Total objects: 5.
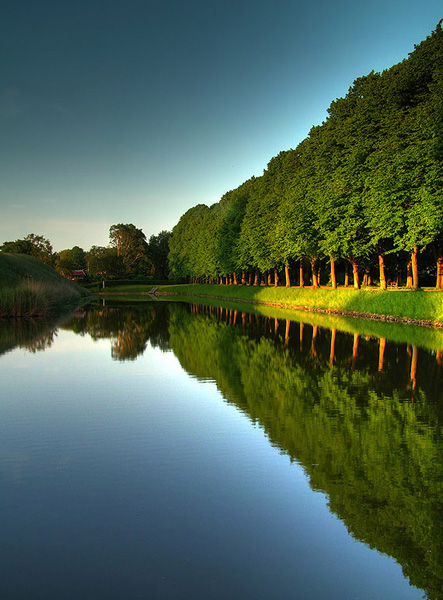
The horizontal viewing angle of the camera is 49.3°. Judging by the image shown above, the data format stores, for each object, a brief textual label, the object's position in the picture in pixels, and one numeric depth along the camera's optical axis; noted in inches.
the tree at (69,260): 4885.3
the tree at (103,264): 4579.2
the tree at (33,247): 4308.6
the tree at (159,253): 5319.9
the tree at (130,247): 5142.7
